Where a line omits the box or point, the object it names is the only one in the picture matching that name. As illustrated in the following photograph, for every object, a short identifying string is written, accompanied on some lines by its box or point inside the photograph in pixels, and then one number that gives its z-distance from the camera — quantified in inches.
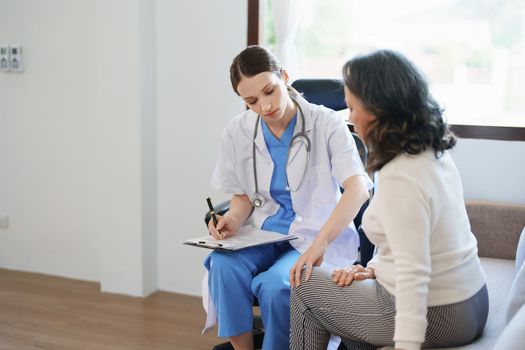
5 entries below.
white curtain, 102.8
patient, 47.7
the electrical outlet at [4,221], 128.3
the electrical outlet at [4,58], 121.9
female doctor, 70.1
